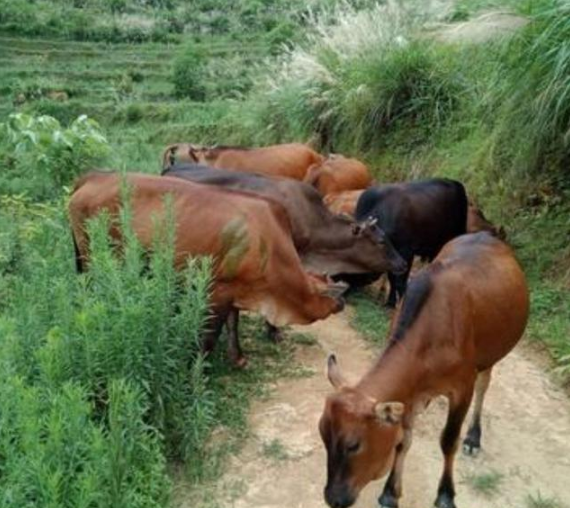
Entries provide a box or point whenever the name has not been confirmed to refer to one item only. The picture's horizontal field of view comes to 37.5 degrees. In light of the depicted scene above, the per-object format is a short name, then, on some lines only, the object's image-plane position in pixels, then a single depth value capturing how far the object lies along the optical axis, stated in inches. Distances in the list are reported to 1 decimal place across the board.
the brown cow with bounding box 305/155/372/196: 326.6
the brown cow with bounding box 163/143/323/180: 343.0
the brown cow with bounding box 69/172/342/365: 198.1
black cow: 266.8
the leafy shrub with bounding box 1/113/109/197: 328.2
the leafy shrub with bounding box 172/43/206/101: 1130.0
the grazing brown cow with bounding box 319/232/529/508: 132.0
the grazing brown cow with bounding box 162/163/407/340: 246.7
